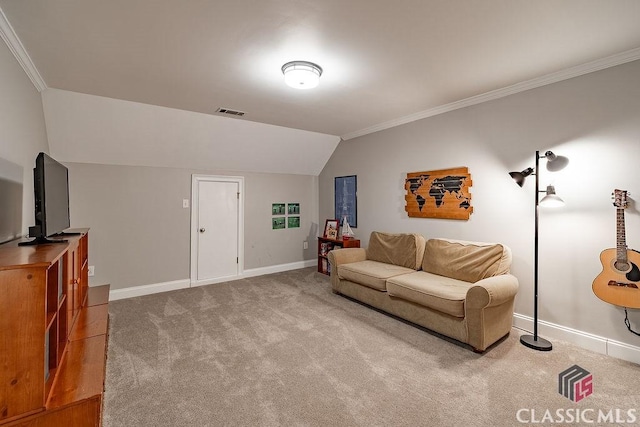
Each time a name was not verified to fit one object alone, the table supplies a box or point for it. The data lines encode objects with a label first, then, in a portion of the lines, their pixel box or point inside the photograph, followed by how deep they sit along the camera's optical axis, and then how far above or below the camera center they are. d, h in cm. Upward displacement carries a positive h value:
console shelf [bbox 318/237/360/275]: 518 -70
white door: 466 -29
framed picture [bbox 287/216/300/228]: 566 -20
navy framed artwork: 498 +23
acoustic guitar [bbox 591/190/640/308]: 228 -46
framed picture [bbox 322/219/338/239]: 523 -30
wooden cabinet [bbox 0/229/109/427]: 120 -66
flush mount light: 250 +116
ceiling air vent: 371 +126
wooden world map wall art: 348 +23
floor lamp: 260 +11
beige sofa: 254 -71
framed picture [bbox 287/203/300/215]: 564 +6
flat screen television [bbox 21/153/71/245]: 172 +6
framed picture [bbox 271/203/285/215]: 544 +4
